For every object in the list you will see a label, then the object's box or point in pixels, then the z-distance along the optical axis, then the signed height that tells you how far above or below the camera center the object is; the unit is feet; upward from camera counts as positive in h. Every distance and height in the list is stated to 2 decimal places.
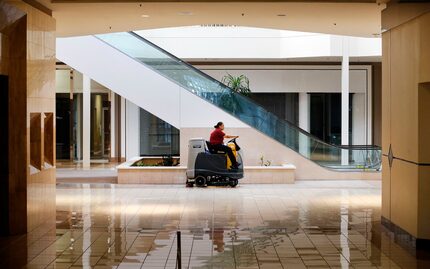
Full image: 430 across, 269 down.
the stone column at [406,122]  34.35 +0.38
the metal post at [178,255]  25.14 -4.06
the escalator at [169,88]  67.72 +3.73
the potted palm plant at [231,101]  67.82 +2.56
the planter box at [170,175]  63.67 -3.64
